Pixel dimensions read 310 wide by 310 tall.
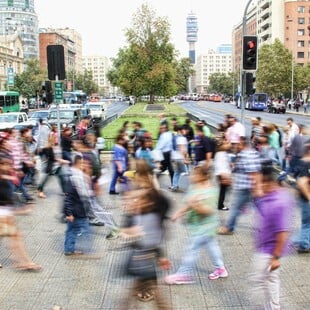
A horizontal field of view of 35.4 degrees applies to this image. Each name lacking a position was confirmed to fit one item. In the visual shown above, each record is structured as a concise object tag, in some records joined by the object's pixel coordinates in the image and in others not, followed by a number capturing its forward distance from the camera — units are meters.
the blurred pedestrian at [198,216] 5.78
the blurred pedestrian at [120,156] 10.90
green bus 45.50
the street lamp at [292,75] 64.38
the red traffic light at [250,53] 14.45
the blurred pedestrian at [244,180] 8.13
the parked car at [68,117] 27.19
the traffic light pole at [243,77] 14.93
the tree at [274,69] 66.50
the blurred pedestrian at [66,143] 11.52
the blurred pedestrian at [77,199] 7.05
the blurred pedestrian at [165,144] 12.00
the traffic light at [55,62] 14.28
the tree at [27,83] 77.22
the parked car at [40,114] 32.63
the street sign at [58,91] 15.58
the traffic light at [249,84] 14.78
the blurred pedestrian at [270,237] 4.80
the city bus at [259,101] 61.66
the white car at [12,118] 26.78
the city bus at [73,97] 68.19
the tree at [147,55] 63.97
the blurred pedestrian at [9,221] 6.56
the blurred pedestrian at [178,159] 11.95
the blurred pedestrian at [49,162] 11.71
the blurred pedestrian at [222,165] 9.27
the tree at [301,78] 69.12
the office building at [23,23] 148.12
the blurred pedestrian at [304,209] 7.07
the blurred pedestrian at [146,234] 4.69
